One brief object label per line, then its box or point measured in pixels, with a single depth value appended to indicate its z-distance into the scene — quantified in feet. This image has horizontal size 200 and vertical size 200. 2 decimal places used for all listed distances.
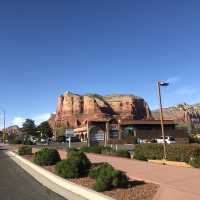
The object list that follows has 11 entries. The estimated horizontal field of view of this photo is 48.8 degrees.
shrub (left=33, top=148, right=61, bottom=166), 43.11
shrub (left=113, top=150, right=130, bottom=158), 50.86
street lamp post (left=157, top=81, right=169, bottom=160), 47.75
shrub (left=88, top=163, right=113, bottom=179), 24.88
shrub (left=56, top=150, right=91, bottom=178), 29.34
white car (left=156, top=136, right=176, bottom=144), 122.73
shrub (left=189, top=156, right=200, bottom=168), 32.77
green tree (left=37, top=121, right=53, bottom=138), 254.78
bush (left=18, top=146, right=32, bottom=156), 71.58
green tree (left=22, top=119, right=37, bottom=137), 279.73
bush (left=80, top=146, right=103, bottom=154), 64.84
